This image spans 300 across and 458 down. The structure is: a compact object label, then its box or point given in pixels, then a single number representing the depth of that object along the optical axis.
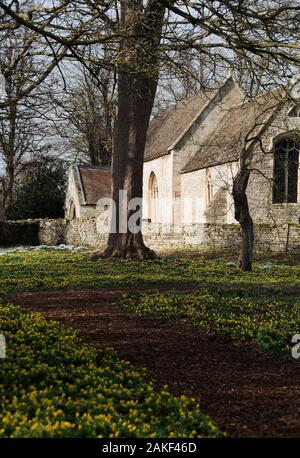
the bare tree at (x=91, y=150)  44.74
